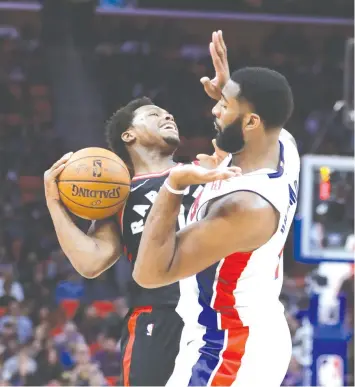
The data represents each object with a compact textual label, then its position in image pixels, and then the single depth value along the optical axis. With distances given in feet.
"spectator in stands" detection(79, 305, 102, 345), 53.94
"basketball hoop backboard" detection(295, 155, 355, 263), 45.83
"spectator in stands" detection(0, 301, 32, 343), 52.67
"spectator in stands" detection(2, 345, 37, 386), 48.39
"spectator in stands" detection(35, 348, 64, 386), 48.39
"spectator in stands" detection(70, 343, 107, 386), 47.95
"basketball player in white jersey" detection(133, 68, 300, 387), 18.20
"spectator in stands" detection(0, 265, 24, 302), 55.75
